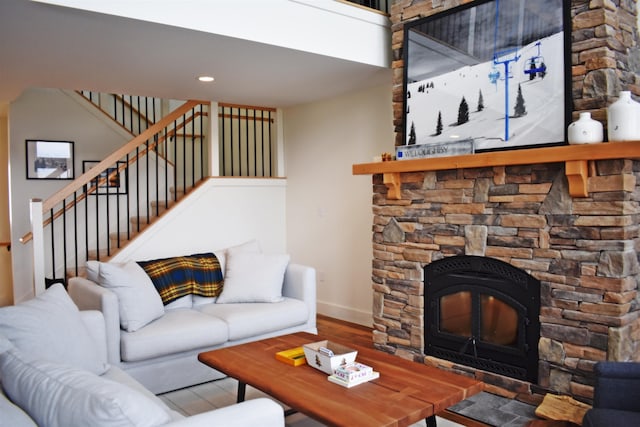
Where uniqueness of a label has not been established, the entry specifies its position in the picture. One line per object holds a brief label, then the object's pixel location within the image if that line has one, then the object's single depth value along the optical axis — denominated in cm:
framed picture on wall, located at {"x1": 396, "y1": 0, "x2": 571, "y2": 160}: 326
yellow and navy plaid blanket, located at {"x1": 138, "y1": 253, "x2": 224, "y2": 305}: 408
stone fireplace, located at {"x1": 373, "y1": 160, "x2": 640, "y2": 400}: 299
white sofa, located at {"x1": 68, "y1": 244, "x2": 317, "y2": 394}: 341
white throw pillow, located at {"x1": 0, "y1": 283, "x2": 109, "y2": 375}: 218
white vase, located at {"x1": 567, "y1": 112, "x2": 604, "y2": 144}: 298
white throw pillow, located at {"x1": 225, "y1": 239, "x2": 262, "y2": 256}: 458
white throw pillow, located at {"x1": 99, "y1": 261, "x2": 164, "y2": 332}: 352
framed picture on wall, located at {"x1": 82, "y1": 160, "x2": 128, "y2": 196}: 667
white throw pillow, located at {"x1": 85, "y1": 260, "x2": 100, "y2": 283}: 368
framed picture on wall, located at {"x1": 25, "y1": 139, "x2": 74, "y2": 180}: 634
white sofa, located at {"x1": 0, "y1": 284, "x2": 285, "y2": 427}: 140
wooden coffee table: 218
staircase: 573
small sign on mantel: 364
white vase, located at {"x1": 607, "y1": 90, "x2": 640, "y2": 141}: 285
